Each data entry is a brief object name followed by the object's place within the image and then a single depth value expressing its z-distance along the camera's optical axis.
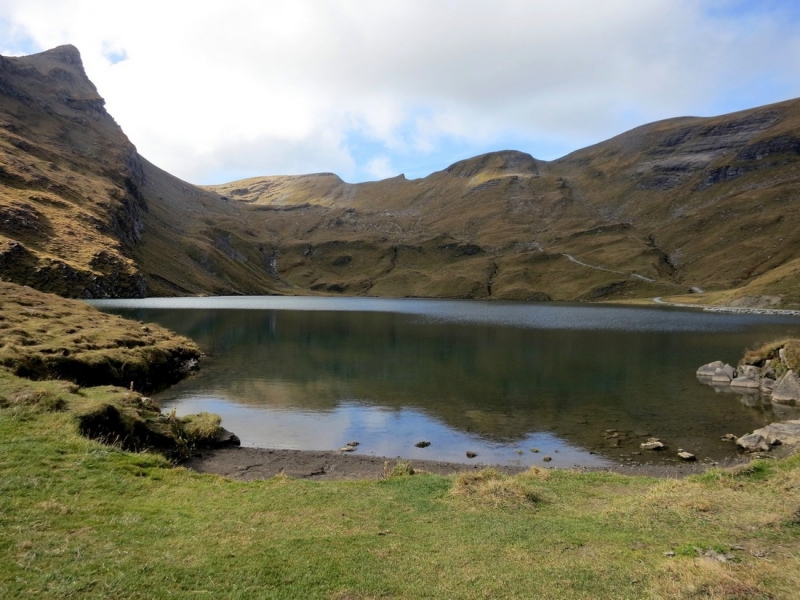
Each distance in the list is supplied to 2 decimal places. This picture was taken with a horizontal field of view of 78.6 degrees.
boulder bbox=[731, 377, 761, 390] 50.31
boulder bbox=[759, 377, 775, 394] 48.21
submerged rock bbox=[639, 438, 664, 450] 32.47
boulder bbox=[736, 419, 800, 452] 31.45
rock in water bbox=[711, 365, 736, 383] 52.86
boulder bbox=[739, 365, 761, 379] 51.80
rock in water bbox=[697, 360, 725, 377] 55.66
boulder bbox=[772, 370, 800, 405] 45.16
